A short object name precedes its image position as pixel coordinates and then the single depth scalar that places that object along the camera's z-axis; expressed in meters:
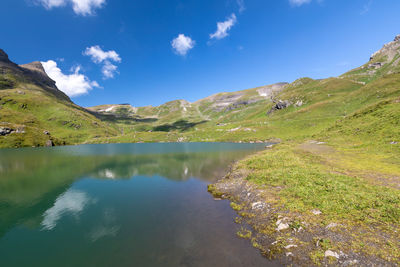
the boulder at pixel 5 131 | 170.21
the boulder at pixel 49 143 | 184.51
